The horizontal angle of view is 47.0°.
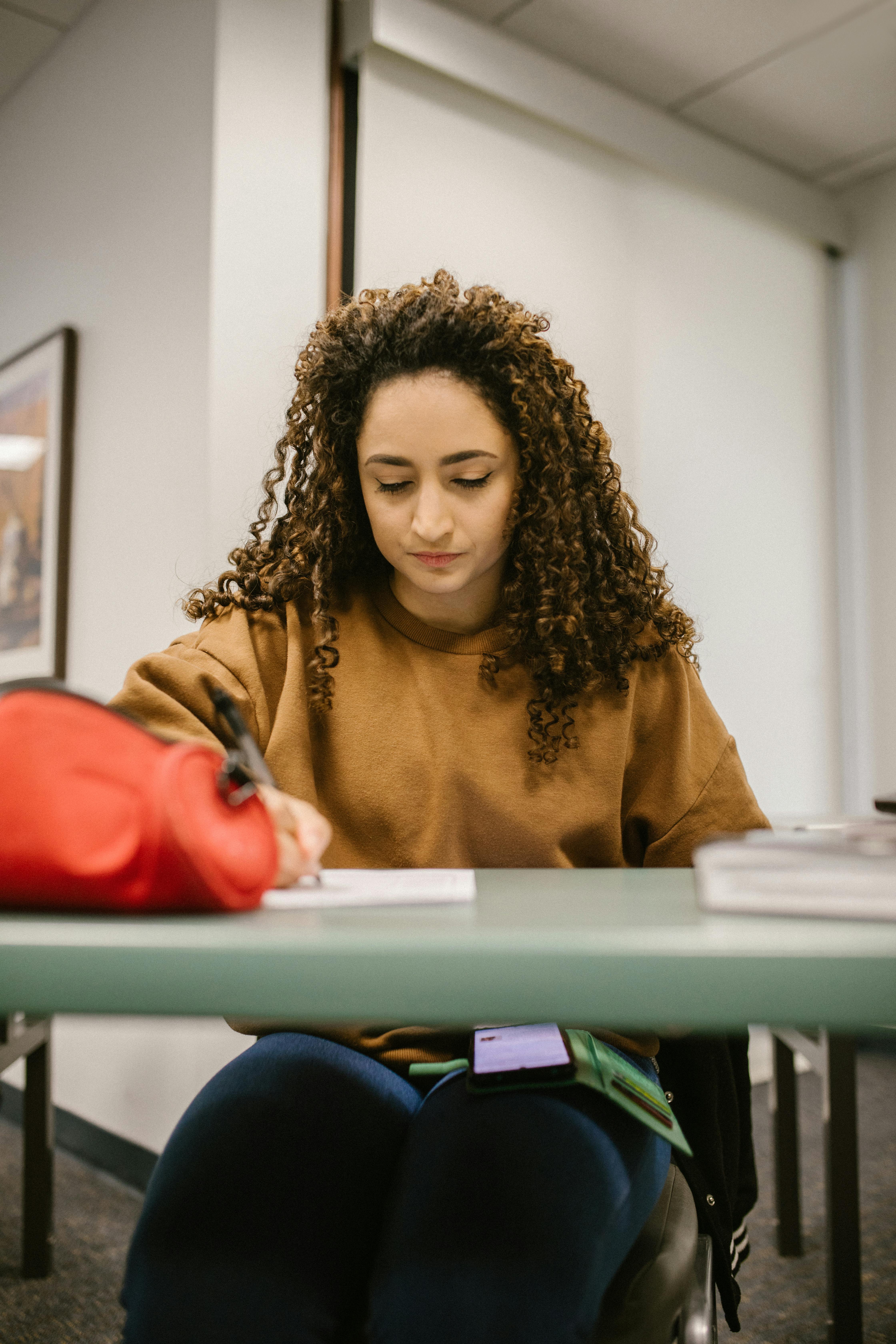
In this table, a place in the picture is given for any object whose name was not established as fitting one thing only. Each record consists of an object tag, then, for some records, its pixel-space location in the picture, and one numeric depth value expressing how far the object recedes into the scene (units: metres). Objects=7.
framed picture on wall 2.40
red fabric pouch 0.50
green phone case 0.73
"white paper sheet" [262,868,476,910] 0.58
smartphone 0.75
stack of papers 0.49
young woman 0.75
